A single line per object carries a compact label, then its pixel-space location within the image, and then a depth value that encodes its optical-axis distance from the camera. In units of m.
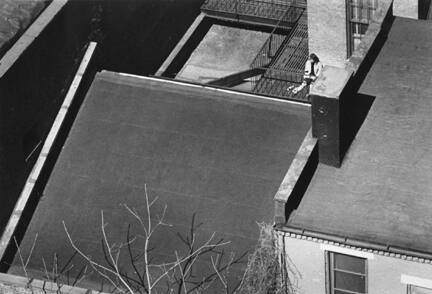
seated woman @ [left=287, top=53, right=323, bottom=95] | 37.25
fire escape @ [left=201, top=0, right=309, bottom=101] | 38.50
